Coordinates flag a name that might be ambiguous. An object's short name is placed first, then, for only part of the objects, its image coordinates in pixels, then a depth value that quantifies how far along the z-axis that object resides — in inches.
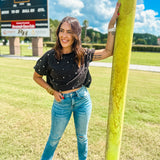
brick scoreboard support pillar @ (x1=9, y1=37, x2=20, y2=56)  877.2
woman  72.1
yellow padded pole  55.7
